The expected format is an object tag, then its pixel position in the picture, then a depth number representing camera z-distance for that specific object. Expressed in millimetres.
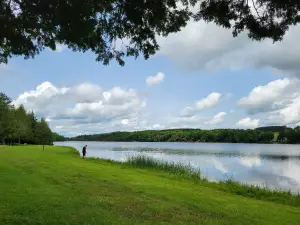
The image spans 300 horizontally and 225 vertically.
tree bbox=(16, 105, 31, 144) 57315
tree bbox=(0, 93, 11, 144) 48046
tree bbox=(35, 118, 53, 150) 54539
